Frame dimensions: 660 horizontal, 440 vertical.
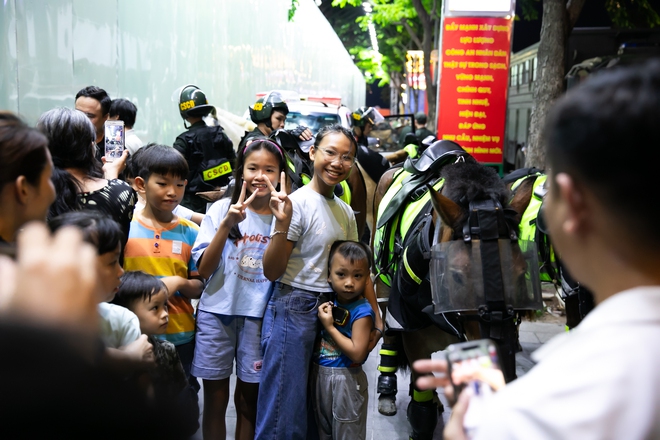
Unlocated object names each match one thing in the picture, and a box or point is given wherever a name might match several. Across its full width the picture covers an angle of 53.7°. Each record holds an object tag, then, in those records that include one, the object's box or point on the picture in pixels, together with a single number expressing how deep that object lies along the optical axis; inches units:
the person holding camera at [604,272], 37.0
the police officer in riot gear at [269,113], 255.6
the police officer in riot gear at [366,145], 313.0
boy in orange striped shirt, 127.9
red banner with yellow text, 438.0
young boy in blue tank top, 127.0
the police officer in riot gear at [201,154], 234.1
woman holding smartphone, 106.3
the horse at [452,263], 113.4
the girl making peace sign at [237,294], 131.9
